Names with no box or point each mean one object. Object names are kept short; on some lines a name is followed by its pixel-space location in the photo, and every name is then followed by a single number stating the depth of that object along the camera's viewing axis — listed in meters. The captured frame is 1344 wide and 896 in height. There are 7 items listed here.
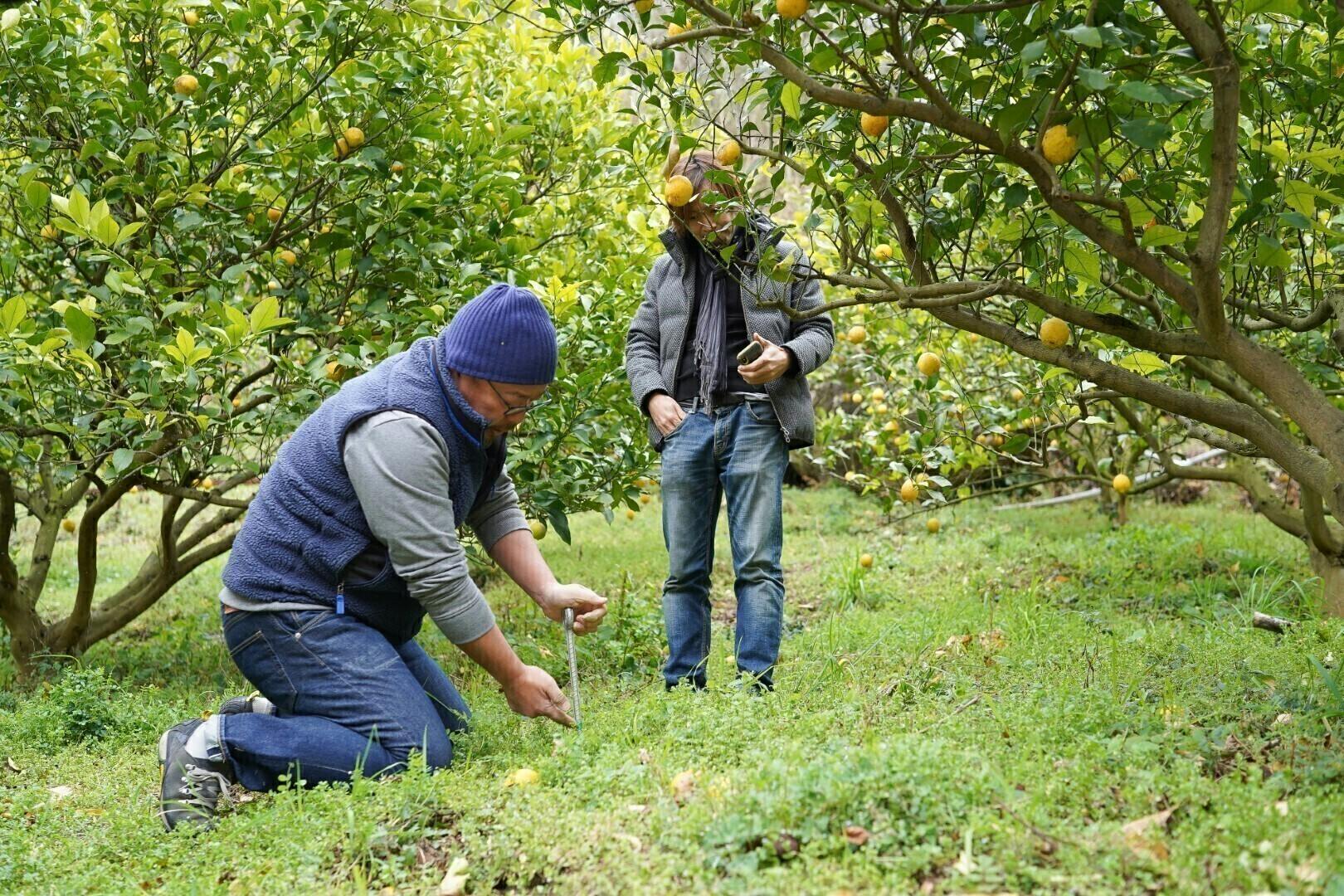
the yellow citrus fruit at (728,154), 3.09
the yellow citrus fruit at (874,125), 2.62
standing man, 3.31
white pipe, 7.11
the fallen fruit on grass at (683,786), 2.25
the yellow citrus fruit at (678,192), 3.13
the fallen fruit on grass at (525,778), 2.44
